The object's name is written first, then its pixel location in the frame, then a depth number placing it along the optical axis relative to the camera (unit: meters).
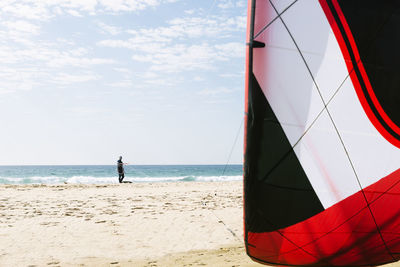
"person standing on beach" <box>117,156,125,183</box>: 21.82
